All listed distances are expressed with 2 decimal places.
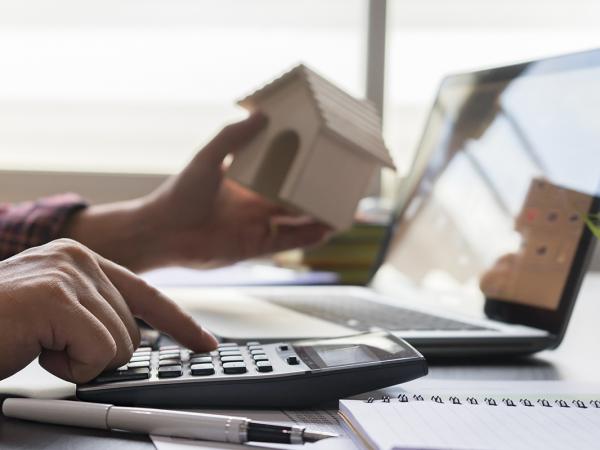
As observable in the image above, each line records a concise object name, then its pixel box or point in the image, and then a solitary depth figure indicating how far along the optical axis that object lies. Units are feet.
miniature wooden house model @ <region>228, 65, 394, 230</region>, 2.74
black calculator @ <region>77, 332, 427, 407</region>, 1.50
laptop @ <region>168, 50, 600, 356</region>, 2.18
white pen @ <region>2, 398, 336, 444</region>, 1.29
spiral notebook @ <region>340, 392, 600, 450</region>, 1.19
